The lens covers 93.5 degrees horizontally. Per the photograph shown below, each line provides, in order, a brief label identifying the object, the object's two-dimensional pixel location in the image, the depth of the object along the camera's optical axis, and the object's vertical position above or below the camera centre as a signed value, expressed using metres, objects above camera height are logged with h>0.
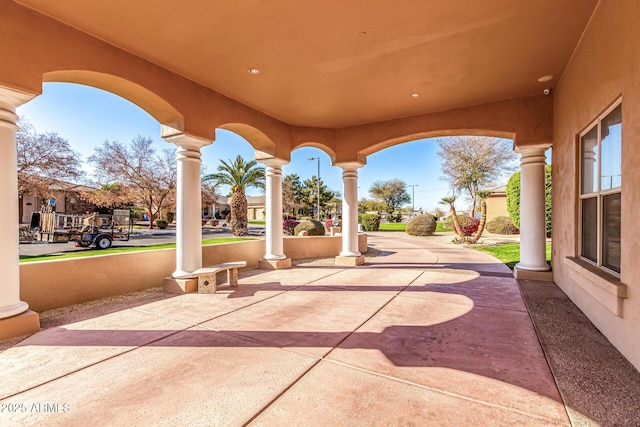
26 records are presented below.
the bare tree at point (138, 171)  24.20 +3.66
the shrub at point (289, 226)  20.75 -0.83
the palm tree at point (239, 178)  18.67 +2.34
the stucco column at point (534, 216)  6.50 -0.06
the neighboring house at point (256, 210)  58.15 +0.84
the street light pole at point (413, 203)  59.80 +2.18
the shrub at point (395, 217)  43.12 -0.48
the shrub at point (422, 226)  20.38 -0.84
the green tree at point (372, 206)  52.74 +1.39
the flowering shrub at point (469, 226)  17.56 -0.73
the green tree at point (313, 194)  45.06 +3.12
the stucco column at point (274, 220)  8.26 -0.17
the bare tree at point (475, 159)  17.89 +3.34
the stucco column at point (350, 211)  8.89 +0.09
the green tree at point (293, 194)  42.81 +2.92
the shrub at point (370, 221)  25.72 -0.62
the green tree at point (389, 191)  59.06 +4.55
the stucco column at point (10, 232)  3.61 -0.21
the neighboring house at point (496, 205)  24.23 +0.70
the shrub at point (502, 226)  19.39 -0.82
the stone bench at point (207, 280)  5.62 -1.23
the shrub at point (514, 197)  15.80 +0.91
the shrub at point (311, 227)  14.99 -0.69
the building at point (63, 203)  22.41 +1.11
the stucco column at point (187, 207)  5.88 +0.15
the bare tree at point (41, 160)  16.97 +3.23
